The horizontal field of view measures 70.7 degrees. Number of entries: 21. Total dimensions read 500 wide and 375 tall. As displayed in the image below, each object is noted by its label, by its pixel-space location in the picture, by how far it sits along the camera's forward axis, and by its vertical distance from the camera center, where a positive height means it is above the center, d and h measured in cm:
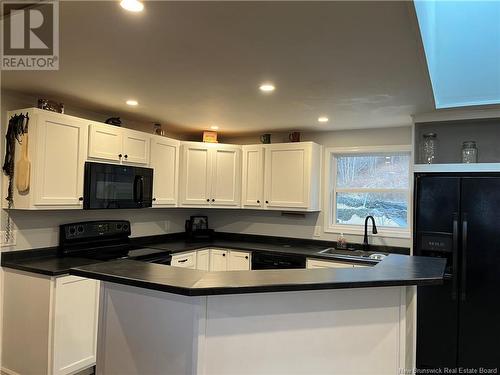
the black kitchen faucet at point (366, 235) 386 -41
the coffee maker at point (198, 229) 472 -47
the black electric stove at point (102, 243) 326 -51
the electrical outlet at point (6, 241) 285 -41
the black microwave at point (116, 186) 316 +6
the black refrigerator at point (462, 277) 281 -62
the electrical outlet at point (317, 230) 428 -40
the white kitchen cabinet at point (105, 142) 319 +48
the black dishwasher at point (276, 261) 377 -71
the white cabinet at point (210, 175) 426 +24
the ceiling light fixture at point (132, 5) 146 +79
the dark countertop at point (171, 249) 281 -59
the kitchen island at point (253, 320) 152 -57
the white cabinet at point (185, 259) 380 -73
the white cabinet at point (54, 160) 277 +26
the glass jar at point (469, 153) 313 +42
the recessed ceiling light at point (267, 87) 249 +79
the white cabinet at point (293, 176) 402 +24
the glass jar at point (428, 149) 332 +48
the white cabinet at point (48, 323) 264 -103
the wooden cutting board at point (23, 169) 275 +17
